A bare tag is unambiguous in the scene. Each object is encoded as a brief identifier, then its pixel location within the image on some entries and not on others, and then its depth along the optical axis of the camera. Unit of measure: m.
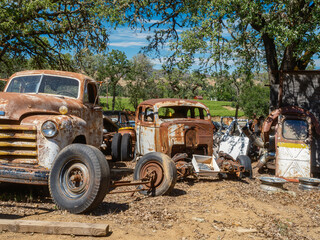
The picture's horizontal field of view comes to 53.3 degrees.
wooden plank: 3.52
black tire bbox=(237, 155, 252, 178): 8.10
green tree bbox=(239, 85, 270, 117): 38.03
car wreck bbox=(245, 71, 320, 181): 8.45
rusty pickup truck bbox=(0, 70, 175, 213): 4.20
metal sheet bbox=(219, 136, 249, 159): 10.56
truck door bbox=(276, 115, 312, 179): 8.38
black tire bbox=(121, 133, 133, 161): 10.05
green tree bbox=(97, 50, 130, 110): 34.94
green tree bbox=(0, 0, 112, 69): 11.33
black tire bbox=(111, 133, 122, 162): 9.93
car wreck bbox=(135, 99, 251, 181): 7.33
